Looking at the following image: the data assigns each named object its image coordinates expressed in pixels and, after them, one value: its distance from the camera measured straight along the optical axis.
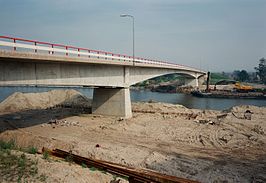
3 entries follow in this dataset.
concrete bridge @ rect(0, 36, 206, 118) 13.88
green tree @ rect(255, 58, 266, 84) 106.12
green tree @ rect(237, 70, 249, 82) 112.24
